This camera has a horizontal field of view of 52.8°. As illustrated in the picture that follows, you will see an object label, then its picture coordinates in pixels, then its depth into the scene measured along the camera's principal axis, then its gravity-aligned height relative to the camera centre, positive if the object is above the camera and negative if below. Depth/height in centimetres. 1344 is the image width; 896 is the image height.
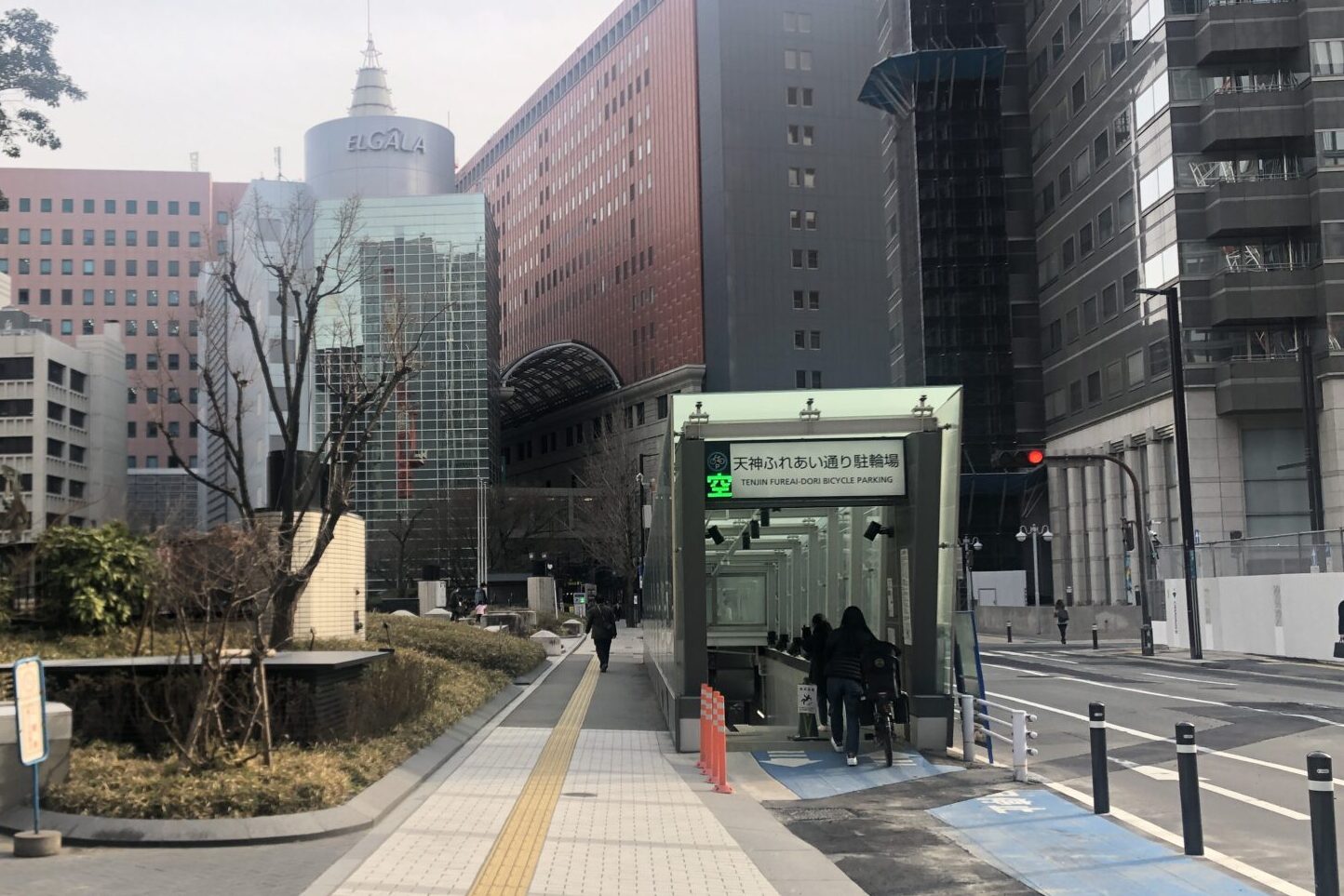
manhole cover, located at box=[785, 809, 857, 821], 1168 -206
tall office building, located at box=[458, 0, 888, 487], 9900 +2825
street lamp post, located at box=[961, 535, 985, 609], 5731 +113
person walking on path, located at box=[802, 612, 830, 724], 1625 -96
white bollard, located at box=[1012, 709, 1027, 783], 1323 -175
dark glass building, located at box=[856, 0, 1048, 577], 7288 +1845
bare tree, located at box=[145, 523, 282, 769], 1123 -62
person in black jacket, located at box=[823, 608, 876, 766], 1480 -100
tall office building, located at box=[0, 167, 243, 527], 14362 +3630
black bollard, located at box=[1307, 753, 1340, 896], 727 -138
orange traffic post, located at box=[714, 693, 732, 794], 1295 -190
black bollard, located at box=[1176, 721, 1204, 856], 935 -154
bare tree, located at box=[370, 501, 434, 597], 8562 +268
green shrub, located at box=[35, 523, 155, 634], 1934 +19
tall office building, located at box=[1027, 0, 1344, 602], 4956 +1224
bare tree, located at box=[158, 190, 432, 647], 1869 +284
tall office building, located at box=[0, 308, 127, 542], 10606 +1474
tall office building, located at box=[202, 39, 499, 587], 8956 +1945
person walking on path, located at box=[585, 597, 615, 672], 3234 -112
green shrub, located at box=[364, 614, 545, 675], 2489 -110
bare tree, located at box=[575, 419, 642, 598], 7869 +449
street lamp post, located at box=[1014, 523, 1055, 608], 5872 +178
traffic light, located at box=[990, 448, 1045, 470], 3070 +265
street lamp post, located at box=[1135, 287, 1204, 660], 3591 +260
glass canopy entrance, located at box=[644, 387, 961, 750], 1569 +109
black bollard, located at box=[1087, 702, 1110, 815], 1124 -158
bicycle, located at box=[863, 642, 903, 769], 1456 -123
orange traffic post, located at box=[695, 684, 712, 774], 1445 -166
